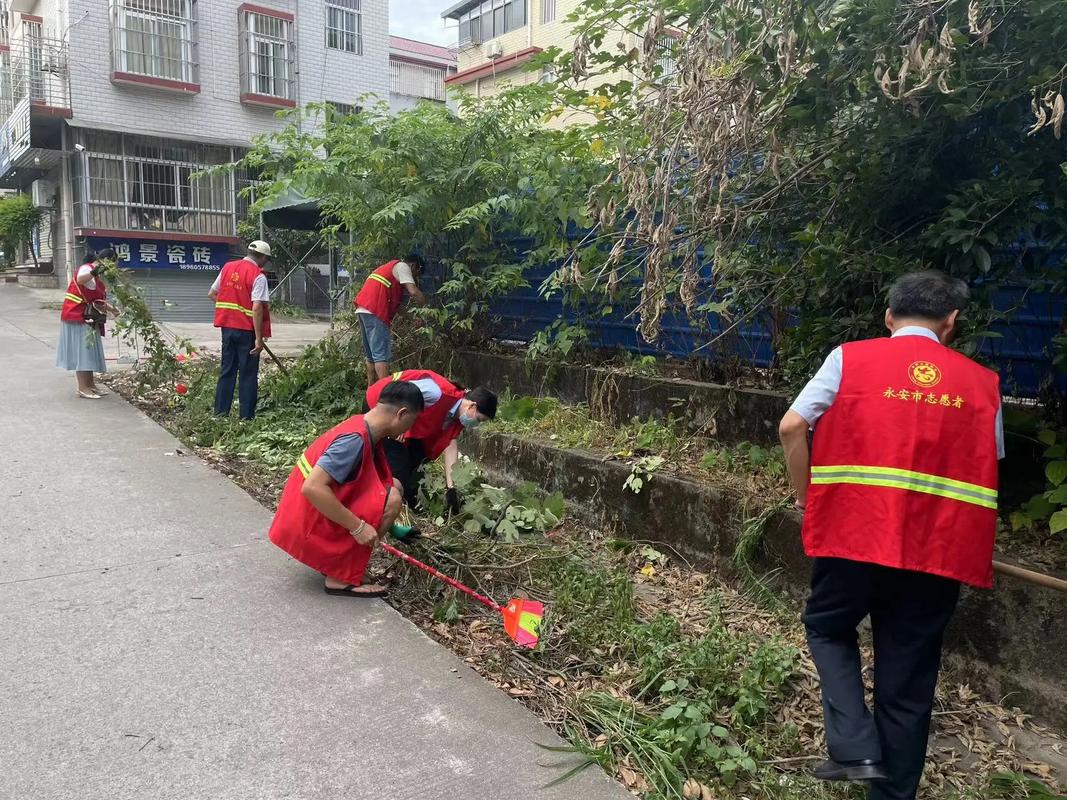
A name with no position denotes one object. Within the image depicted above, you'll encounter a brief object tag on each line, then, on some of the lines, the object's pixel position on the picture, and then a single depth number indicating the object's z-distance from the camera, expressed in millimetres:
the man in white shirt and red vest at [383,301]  7336
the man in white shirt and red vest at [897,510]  2408
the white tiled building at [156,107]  18562
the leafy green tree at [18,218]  23344
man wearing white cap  7285
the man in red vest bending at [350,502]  3781
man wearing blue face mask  4477
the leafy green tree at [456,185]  6844
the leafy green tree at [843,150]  3092
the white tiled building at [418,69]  33531
